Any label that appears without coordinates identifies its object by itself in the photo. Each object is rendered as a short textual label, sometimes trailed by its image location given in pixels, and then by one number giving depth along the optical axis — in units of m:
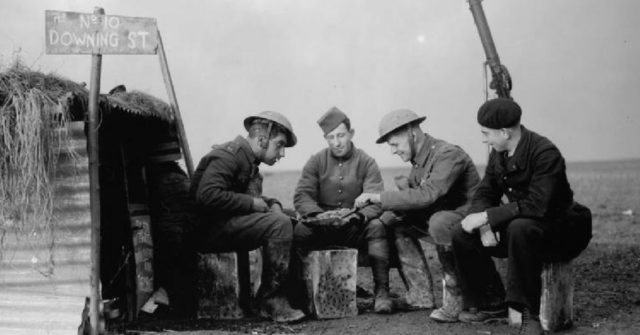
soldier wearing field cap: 6.96
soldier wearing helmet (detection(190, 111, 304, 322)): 5.88
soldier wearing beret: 4.67
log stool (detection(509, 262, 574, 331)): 4.87
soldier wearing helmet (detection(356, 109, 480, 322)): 5.66
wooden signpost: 4.81
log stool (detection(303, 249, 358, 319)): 5.96
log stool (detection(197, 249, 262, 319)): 5.95
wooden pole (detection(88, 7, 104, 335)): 4.78
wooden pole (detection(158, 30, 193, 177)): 7.18
